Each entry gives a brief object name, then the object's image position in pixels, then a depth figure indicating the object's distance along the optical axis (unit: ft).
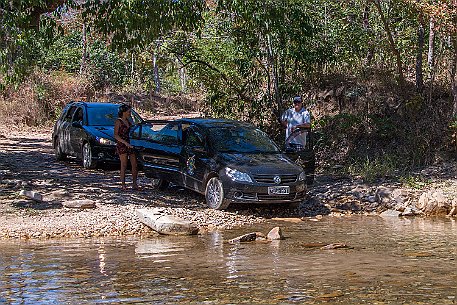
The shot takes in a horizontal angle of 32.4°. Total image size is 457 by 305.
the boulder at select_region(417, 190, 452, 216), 47.01
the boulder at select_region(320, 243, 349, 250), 34.12
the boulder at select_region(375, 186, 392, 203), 49.47
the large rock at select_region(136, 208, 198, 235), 37.95
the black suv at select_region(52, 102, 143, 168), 57.62
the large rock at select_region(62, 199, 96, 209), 42.37
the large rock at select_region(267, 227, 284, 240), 37.04
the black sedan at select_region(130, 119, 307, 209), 43.31
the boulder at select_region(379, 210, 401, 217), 47.26
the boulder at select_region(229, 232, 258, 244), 36.17
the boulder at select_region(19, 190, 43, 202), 43.57
